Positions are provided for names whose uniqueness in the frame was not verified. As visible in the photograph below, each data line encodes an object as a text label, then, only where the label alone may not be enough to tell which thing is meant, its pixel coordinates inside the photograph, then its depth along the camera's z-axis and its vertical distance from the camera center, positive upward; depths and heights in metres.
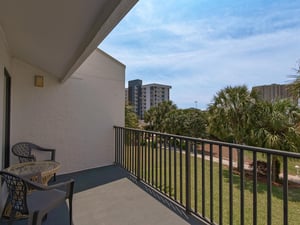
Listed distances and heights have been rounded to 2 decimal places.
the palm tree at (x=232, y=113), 7.87 +0.12
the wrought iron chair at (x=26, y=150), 3.29 -0.63
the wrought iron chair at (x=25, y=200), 1.58 -0.74
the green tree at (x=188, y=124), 12.95 -0.55
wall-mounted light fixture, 3.73 +0.64
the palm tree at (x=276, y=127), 6.73 -0.38
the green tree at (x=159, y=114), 14.05 +0.07
